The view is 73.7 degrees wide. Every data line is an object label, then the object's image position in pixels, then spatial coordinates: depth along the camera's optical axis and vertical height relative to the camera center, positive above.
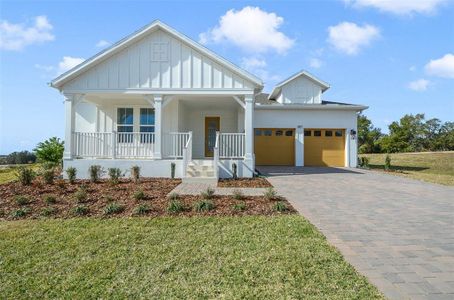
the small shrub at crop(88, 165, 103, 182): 11.16 -0.78
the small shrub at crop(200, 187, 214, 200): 7.84 -1.08
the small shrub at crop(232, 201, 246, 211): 6.68 -1.20
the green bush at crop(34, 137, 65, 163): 16.77 -0.03
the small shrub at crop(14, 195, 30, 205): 7.29 -1.19
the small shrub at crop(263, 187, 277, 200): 7.76 -1.07
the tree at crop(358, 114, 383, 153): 41.19 +2.39
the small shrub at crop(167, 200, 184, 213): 6.48 -1.18
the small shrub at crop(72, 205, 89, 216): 6.42 -1.26
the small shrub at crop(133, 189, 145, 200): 7.63 -1.10
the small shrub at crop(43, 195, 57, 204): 7.47 -1.19
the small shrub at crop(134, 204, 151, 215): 6.40 -1.23
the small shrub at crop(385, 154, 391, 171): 17.33 -0.59
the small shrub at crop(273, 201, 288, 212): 6.63 -1.19
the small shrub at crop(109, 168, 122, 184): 10.56 -0.82
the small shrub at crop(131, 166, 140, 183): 11.46 -0.80
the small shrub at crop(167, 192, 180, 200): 7.69 -1.14
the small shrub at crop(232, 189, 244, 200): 7.78 -1.10
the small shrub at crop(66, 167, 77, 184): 11.09 -0.82
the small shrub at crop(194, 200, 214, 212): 6.61 -1.17
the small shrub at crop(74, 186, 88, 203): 7.58 -1.14
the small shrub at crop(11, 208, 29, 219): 6.30 -1.30
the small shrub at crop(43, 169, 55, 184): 10.47 -0.88
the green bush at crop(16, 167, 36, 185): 10.29 -0.87
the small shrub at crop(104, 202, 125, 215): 6.41 -1.22
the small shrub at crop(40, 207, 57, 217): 6.39 -1.29
